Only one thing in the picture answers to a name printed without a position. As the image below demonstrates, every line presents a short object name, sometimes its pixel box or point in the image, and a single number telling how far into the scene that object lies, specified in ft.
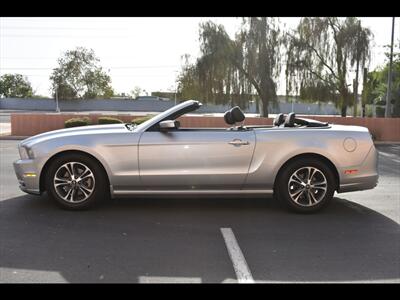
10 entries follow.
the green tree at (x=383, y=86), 100.78
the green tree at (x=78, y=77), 203.72
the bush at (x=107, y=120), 65.21
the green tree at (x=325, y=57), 87.66
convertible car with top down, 18.31
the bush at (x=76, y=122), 65.32
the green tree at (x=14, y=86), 276.41
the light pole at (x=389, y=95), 76.07
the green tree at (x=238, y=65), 88.07
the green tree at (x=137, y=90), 323.16
